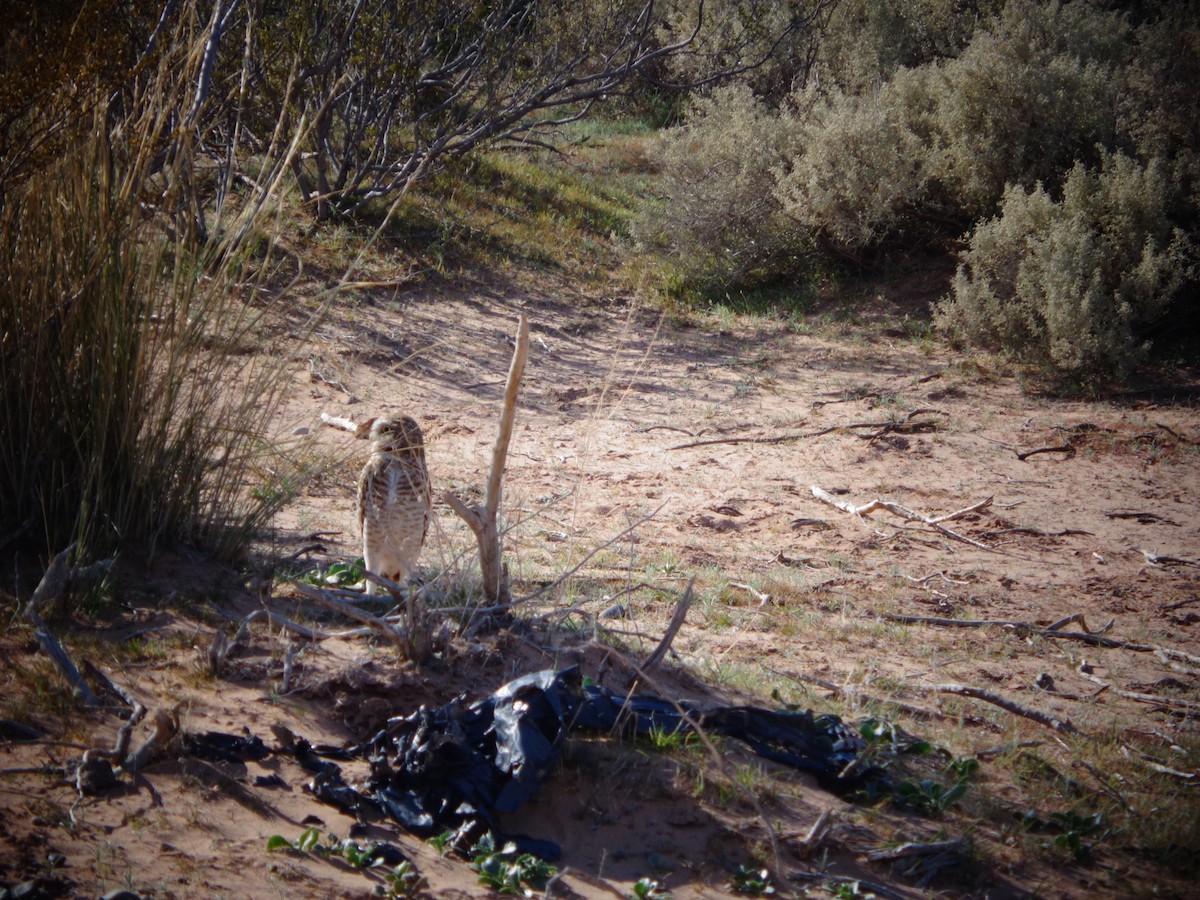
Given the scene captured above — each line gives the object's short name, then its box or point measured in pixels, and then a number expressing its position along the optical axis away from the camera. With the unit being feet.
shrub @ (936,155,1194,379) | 53.47
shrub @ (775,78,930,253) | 65.46
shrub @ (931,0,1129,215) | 62.23
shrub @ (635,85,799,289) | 70.79
